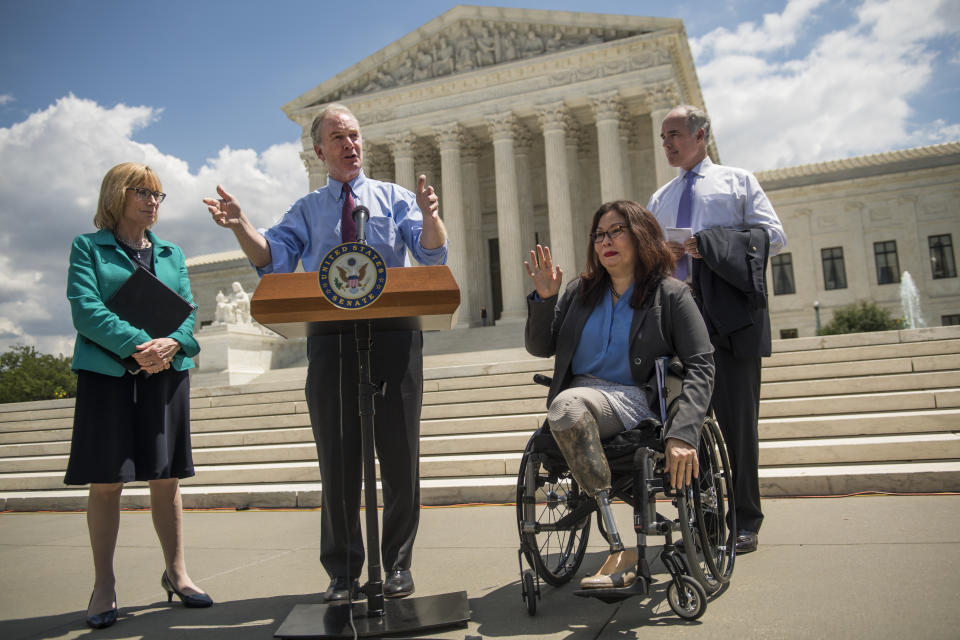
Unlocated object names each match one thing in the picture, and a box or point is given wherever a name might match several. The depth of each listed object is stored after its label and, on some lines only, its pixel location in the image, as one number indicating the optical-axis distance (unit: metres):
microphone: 2.96
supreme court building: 27.78
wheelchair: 2.72
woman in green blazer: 3.47
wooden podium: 2.79
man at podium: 3.47
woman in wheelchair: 2.85
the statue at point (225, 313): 19.77
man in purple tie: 4.18
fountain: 36.97
